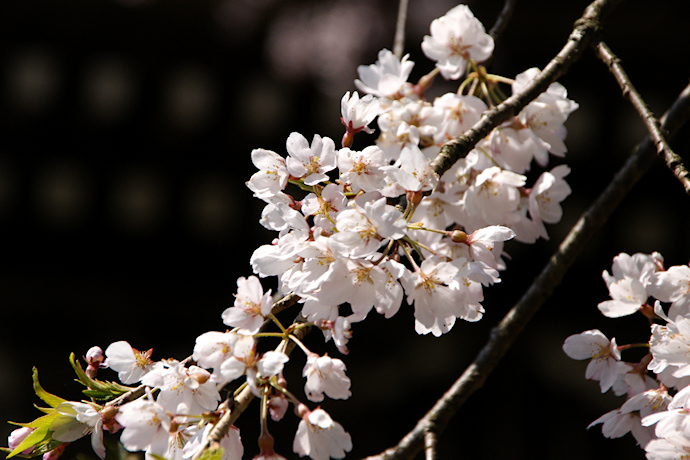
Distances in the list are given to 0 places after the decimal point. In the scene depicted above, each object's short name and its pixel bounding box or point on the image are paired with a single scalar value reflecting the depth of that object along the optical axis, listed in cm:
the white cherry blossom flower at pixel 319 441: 205
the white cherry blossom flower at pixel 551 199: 224
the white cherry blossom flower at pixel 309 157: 208
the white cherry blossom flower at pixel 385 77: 223
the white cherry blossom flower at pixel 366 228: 203
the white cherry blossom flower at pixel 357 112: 210
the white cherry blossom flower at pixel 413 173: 205
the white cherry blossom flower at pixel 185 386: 205
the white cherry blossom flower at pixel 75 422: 206
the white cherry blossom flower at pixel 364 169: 207
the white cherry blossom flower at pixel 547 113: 223
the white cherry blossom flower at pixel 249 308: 204
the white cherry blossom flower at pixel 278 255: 205
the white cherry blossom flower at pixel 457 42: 223
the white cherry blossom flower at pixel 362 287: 204
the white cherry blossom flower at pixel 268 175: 209
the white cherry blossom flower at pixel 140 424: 204
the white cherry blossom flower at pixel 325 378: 206
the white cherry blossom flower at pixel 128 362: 210
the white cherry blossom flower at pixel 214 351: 204
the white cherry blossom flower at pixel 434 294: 205
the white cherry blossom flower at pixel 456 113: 222
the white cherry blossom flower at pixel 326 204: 207
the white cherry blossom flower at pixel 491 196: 218
